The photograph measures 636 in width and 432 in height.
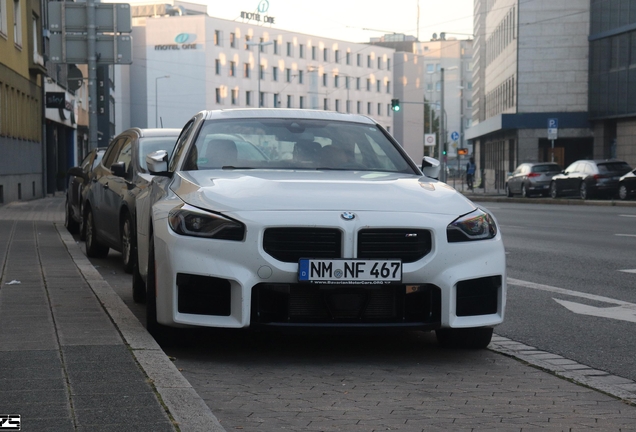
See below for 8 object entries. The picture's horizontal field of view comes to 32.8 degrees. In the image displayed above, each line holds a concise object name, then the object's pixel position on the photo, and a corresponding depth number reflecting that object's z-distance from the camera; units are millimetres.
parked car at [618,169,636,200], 35000
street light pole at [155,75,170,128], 107625
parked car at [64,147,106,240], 15702
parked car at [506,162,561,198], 43281
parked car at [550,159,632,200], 37156
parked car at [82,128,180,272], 11102
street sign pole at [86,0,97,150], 22617
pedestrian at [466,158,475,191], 61778
